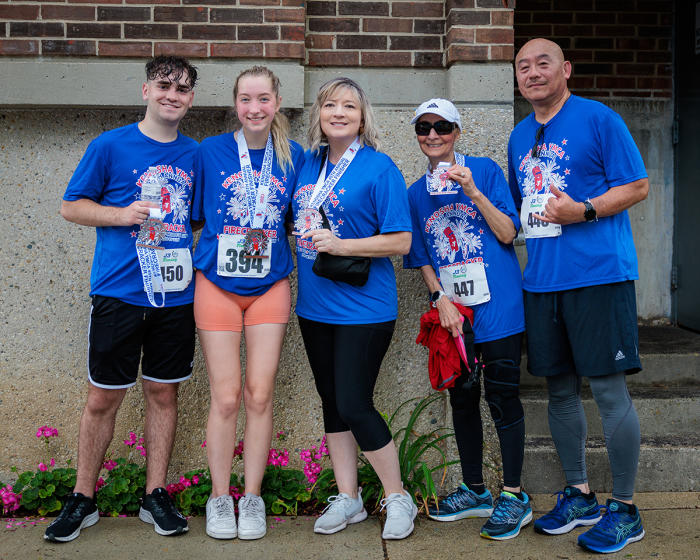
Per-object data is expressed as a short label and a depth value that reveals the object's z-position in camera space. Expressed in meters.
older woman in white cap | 3.39
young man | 3.34
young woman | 3.35
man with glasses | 3.21
